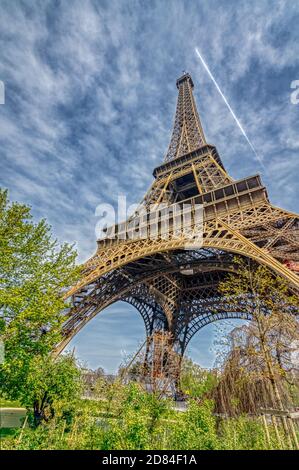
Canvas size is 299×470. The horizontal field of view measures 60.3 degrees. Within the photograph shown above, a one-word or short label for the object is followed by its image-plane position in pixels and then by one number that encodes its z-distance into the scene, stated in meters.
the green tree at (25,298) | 9.37
